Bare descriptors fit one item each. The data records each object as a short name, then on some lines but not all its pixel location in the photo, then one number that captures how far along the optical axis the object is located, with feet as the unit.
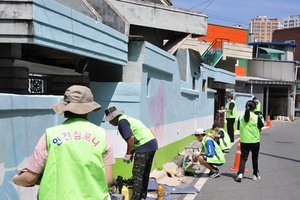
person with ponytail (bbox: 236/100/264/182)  31.71
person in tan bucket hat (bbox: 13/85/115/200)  9.70
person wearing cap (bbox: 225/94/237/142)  57.00
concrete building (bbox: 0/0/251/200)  17.42
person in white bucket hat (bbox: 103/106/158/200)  20.80
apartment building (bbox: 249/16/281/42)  450.71
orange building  124.26
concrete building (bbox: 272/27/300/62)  187.01
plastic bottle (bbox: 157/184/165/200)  23.84
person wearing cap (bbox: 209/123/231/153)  37.50
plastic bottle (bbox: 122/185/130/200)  21.59
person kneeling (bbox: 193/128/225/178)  32.73
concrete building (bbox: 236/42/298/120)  127.54
